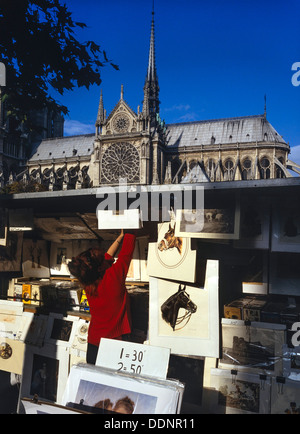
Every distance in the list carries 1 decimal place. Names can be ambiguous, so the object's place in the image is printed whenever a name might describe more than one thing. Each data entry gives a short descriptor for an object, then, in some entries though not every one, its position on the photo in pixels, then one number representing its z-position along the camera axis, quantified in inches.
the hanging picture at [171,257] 108.3
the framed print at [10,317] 135.3
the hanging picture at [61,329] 126.4
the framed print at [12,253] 149.3
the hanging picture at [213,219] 104.4
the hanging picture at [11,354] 131.6
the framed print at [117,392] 80.4
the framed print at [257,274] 115.6
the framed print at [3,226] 138.9
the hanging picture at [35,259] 154.5
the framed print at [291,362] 94.1
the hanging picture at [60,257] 152.3
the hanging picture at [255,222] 105.7
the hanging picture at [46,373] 122.7
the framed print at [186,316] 106.5
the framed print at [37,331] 130.0
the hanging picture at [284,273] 110.4
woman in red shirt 117.4
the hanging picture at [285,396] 92.1
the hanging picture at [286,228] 102.3
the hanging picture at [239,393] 96.5
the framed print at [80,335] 123.0
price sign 88.4
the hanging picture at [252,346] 97.6
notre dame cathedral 1683.1
